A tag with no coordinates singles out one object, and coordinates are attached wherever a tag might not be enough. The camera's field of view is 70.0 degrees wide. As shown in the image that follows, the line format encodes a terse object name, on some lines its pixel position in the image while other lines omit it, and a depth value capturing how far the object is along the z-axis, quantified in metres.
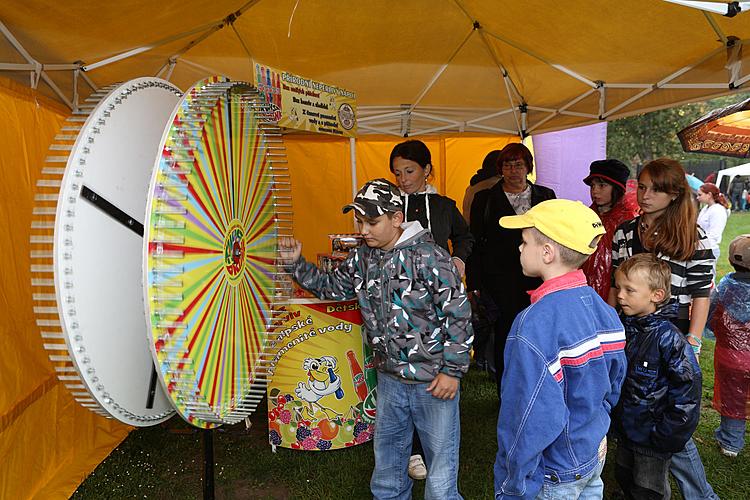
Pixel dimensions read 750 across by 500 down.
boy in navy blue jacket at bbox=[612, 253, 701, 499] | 2.19
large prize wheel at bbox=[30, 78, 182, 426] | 1.48
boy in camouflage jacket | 2.27
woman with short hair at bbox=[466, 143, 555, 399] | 3.65
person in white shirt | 7.00
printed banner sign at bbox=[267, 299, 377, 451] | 3.21
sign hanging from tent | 3.24
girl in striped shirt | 2.65
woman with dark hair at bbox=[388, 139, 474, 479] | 3.00
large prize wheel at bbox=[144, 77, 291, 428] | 1.46
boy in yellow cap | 1.58
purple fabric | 6.87
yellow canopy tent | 2.57
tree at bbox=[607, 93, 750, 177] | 24.30
